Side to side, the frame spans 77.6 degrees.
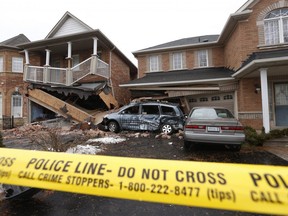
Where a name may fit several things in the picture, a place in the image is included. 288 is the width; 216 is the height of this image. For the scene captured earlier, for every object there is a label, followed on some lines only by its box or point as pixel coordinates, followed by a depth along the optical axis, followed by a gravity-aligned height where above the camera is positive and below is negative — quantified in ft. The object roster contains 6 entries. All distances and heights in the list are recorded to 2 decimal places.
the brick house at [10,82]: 54.19 +10.81
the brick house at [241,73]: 29.22 +7.27
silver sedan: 18.39 -1.74
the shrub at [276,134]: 24.31 -2.91
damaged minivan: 30.14 -0.60
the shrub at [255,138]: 23.41 -3.35
